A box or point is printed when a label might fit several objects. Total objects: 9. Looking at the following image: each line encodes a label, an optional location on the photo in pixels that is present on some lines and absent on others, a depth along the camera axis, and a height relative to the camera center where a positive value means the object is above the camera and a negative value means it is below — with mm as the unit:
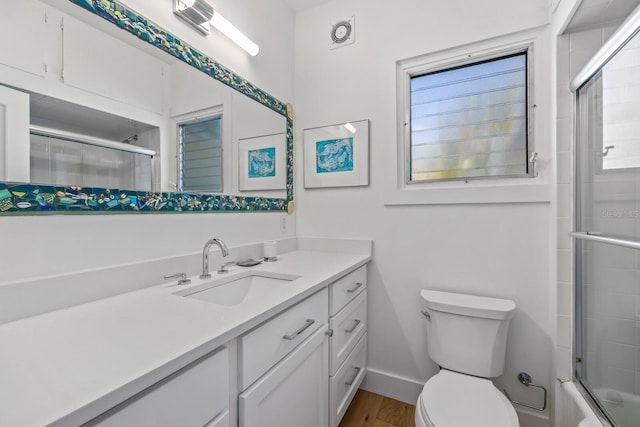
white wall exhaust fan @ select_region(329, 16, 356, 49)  1883 +1249
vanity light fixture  1230 +942
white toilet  1075 -761
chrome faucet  1208 -226
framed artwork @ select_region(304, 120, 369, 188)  1833 +387
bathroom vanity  465 -309
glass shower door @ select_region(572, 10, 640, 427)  1087 -94
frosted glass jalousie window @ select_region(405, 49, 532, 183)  1525 +530
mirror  785 +400
